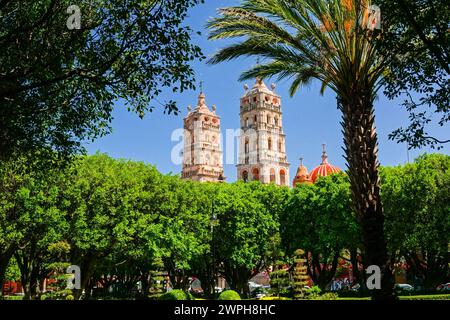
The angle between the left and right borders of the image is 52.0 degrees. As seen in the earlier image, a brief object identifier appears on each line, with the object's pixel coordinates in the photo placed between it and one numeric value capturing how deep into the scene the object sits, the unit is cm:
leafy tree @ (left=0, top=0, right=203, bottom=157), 1010
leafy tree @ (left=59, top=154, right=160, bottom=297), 2741
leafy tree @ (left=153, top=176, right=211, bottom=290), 3058
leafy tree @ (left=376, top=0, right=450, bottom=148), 1024
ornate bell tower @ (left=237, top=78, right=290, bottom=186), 9381
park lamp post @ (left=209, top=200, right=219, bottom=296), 2884
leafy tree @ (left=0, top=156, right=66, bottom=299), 2477
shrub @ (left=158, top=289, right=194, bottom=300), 2621
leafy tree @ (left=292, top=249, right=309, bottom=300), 2642
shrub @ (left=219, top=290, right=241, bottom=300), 2555
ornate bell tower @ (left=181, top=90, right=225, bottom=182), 9890
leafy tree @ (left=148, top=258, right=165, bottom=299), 3043
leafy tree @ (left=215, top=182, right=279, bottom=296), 3653
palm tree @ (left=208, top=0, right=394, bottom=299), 1161
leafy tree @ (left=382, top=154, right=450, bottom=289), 2995
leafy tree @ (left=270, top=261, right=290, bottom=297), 2753
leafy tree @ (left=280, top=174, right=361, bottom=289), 3384
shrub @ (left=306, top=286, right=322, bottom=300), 2502
